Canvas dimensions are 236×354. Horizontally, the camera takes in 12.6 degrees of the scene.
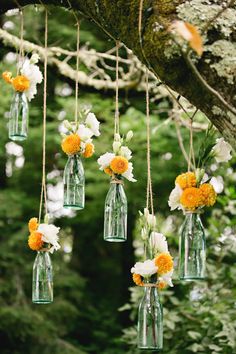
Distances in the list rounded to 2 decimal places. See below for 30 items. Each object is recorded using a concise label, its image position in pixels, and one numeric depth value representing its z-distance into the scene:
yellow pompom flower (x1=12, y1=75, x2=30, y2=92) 3.80
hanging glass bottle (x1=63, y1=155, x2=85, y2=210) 3.73
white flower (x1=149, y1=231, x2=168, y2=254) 3.46
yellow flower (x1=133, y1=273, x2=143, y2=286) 3.43
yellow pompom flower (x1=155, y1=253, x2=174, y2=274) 3.41
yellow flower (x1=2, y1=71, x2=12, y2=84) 3.81
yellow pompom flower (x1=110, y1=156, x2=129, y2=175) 3.59
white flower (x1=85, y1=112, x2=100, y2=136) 3.77
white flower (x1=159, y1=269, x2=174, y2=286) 3.43
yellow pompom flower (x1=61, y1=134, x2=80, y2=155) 3.69
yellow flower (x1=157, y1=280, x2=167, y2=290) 3.44
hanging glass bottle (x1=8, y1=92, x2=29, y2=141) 3.81
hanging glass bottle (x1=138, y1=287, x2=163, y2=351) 3.42
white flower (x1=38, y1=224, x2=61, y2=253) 3.62
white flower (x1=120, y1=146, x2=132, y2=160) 3.62
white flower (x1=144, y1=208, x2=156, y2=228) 3.48
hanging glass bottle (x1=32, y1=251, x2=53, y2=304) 3.67
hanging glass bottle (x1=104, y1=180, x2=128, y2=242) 3.63
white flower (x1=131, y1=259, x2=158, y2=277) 3.41
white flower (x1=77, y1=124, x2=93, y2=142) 3.72
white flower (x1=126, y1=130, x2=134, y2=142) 3.63
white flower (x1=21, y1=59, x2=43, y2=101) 3.83
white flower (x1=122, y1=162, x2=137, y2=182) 3.63
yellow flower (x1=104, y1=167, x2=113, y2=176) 3.63
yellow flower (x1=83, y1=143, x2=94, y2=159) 3.74
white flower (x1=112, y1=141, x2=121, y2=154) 3.60
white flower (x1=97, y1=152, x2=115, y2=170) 3.62
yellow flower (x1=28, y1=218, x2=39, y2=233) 3.68
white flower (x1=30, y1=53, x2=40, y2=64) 3.85
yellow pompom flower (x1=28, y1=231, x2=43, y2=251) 3.62
